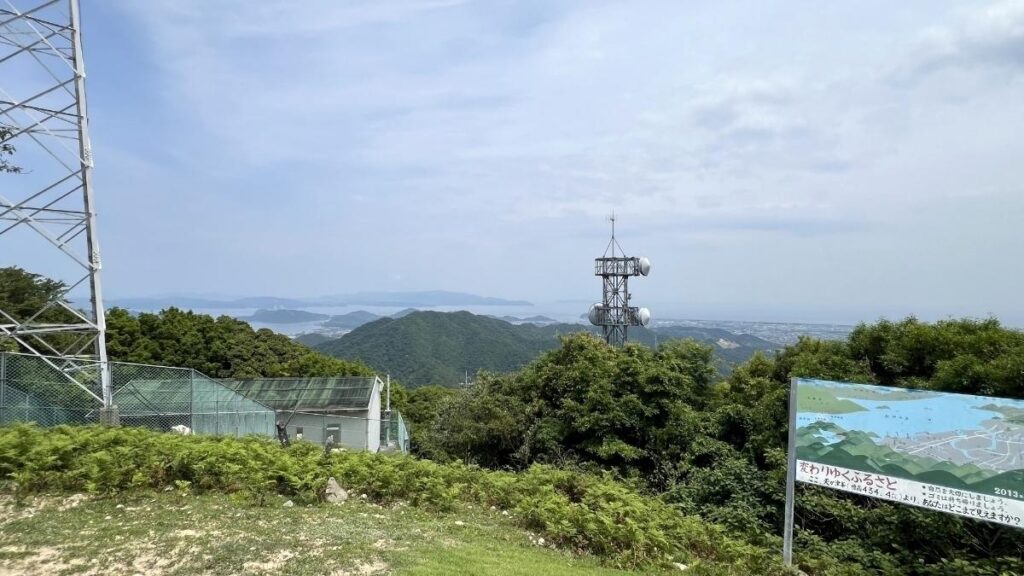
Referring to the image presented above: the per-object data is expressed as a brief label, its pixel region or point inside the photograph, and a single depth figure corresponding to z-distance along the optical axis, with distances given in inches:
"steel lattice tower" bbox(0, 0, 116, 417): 389.4
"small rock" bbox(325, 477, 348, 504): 299.0
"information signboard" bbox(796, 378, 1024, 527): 232.2
